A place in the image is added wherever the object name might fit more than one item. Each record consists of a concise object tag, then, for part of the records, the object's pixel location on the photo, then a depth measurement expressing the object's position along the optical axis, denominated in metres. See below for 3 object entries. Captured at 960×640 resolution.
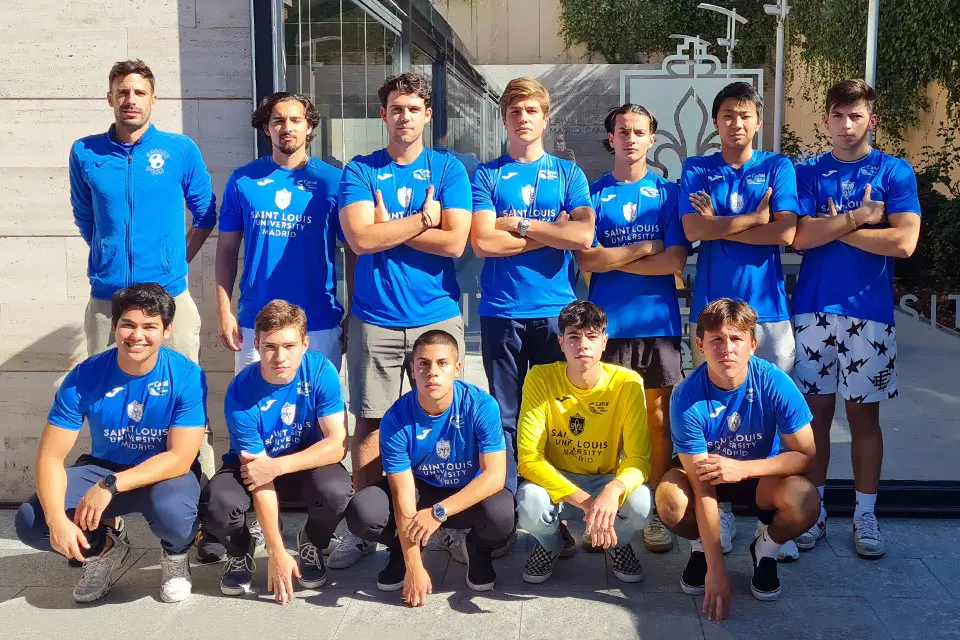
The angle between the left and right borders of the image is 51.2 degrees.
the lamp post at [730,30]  4.08
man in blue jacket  3.77
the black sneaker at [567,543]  3.75
